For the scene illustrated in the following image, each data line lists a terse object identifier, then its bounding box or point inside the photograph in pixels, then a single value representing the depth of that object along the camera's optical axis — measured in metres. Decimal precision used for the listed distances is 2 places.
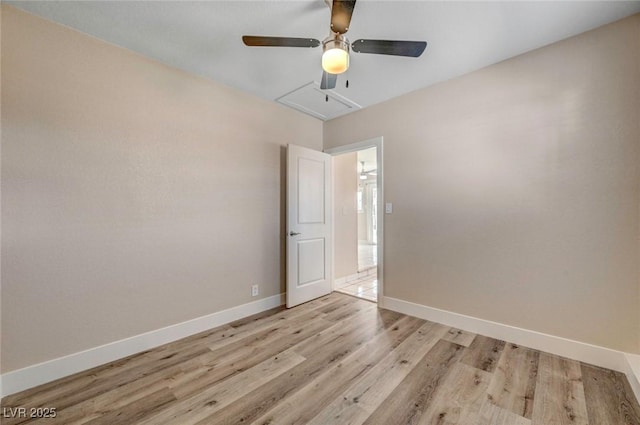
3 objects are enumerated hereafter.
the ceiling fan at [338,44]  1.57
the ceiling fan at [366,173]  8.10
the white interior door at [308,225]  3.20
